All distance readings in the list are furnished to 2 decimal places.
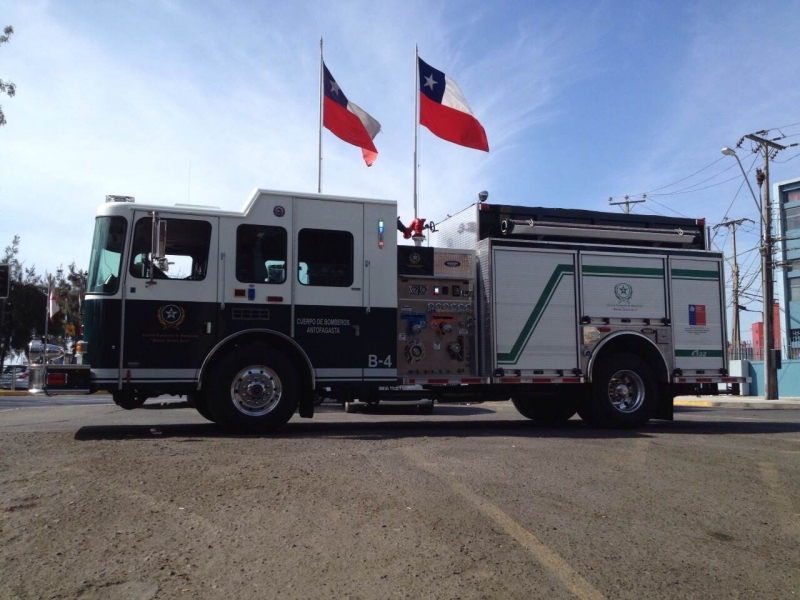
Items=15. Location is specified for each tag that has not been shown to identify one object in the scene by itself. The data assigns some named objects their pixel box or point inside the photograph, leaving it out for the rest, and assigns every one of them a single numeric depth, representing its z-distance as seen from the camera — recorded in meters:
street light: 25.26
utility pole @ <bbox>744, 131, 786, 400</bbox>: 24.62
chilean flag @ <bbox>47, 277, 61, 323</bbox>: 16.33
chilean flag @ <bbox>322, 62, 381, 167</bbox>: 15.44
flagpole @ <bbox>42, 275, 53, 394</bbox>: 8.43
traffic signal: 13.34
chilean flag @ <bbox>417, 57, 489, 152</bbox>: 14.99
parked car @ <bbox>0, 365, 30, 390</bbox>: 28.98
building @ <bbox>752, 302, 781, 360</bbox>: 31.14
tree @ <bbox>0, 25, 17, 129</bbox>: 16.46
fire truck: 8.97
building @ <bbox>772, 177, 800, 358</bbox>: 34.75
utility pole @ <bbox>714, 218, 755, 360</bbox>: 39.88
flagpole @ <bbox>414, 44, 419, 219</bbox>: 14.77
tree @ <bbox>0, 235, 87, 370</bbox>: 37.47
